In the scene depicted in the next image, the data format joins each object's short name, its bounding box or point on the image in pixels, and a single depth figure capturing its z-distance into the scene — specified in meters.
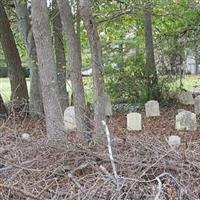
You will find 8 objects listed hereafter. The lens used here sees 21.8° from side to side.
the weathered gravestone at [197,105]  12.78
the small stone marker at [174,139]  7.69
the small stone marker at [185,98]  14.32
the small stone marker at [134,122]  10.79
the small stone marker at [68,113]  10.87
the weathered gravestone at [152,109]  12.55
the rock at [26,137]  6.13
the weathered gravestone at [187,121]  10.63
